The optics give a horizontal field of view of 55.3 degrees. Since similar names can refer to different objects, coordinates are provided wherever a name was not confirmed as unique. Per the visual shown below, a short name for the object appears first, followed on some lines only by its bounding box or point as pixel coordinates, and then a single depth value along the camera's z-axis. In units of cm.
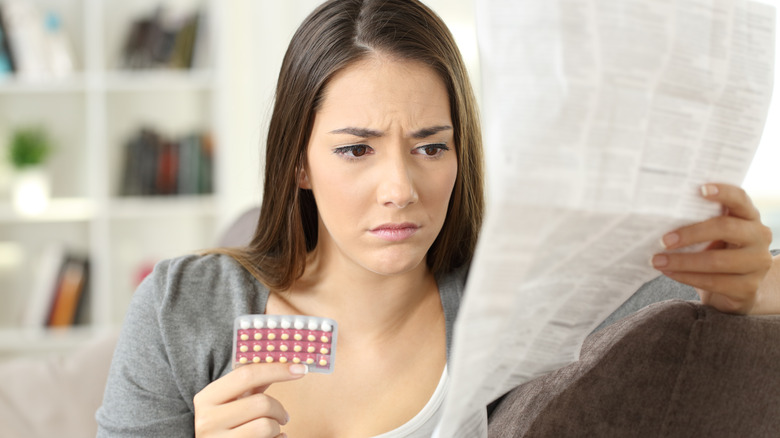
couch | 78
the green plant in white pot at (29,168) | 295
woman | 100
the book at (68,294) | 300
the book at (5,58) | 289
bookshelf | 304
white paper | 64
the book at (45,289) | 297
